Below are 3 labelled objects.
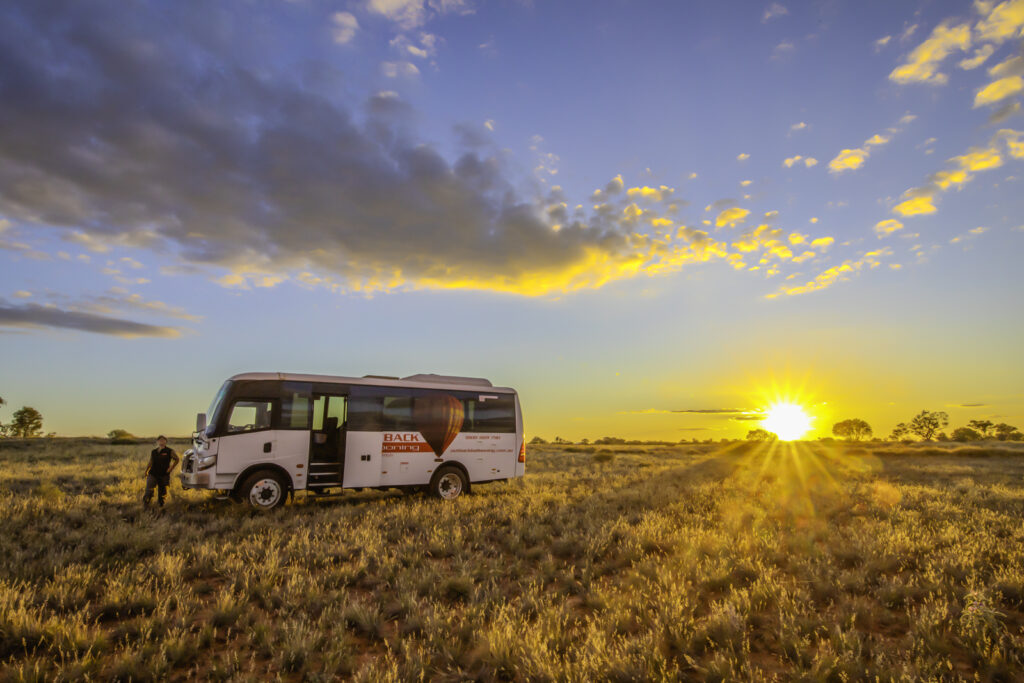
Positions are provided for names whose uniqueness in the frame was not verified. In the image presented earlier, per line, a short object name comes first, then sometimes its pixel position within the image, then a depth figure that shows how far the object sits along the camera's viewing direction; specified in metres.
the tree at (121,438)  48.06
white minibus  13.00
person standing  13.36
